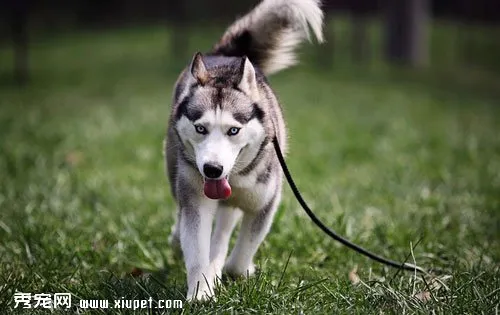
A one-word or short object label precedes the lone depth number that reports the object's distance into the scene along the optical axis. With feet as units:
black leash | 12.05
